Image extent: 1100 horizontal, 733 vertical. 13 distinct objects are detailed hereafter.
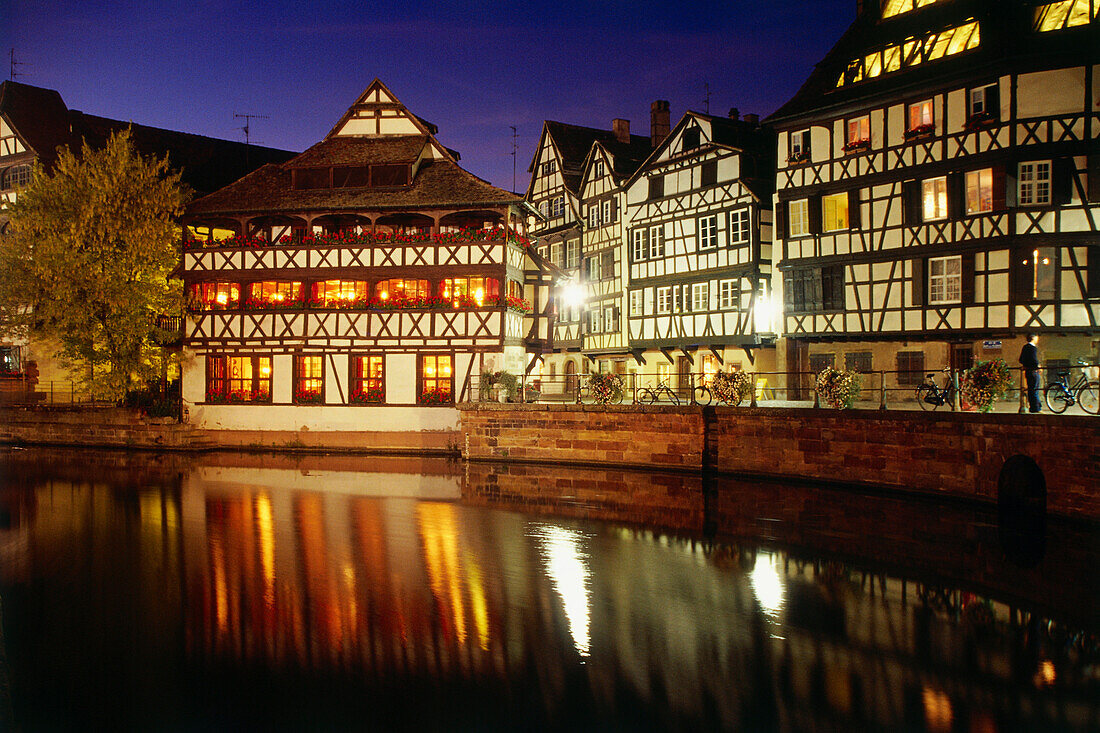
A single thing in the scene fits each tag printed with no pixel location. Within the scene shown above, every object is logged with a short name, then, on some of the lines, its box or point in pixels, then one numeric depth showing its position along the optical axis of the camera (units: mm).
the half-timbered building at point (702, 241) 33750
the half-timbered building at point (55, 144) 40969
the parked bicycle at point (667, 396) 25542
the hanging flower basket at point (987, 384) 18938
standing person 17984
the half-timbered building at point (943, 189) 25094
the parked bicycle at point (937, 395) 20453
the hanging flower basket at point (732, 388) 24250
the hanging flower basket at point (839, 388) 21781
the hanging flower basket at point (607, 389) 26234
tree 31531
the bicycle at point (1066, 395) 17422
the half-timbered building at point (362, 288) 30344
